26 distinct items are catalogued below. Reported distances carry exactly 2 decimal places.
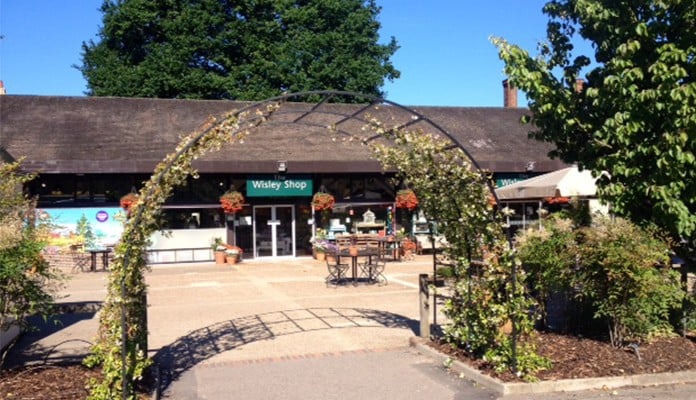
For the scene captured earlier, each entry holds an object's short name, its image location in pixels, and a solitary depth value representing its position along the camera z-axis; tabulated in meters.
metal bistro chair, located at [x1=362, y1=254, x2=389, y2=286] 15.50
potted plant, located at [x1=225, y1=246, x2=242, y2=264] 21.64
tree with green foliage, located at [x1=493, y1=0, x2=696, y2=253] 7.19
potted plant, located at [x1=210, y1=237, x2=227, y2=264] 21.78
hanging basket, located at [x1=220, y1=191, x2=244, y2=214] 21.08
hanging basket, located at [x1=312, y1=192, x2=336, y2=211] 22.03
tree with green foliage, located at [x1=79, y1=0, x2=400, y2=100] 33.03
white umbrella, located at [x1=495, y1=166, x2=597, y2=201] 12.85
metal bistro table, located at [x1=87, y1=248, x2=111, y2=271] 19.67
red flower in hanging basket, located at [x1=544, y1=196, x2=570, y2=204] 21.66
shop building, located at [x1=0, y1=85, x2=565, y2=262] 20.62
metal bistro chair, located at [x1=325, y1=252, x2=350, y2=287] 15.25
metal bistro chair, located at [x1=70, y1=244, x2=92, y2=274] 20.11
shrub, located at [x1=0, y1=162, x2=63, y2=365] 6.36
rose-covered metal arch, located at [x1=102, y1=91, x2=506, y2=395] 6.05
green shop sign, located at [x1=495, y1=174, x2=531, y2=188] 24.30
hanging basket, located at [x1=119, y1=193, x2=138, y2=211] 19.83
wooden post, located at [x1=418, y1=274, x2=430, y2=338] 8.81
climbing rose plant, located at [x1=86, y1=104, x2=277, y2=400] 5.99
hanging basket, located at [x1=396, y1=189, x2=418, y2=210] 22.70
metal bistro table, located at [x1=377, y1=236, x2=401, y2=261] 20.66
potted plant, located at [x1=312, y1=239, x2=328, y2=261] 21.86
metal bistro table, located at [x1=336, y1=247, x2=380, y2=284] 14.66
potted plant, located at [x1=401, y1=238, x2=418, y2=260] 22.36
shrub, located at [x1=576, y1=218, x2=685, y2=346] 7.23
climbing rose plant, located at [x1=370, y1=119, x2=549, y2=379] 7.14
